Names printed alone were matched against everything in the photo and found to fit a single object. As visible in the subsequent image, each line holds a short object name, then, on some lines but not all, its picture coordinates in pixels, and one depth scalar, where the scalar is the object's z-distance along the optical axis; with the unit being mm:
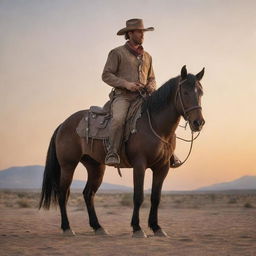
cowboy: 8852
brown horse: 8078
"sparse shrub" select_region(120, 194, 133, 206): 25406
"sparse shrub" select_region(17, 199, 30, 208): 22453
